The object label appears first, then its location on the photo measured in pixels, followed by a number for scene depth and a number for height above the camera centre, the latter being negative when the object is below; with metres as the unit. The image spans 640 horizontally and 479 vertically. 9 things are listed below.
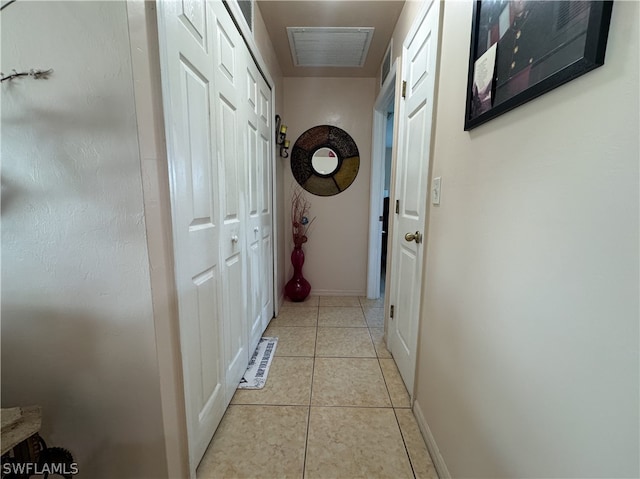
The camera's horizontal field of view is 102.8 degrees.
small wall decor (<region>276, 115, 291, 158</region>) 2.45 +0.61
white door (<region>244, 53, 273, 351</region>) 1.66 -0.01
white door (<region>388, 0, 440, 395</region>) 1.25 +0.10
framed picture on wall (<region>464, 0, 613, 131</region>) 0.45 +0.33
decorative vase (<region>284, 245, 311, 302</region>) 2.81 -0.92
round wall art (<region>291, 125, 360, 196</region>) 2.77 +0.43
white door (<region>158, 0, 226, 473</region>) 0.82 -0.02
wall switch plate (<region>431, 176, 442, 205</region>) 1.13 +0.05
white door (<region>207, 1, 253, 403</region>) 1.19 +0.08
